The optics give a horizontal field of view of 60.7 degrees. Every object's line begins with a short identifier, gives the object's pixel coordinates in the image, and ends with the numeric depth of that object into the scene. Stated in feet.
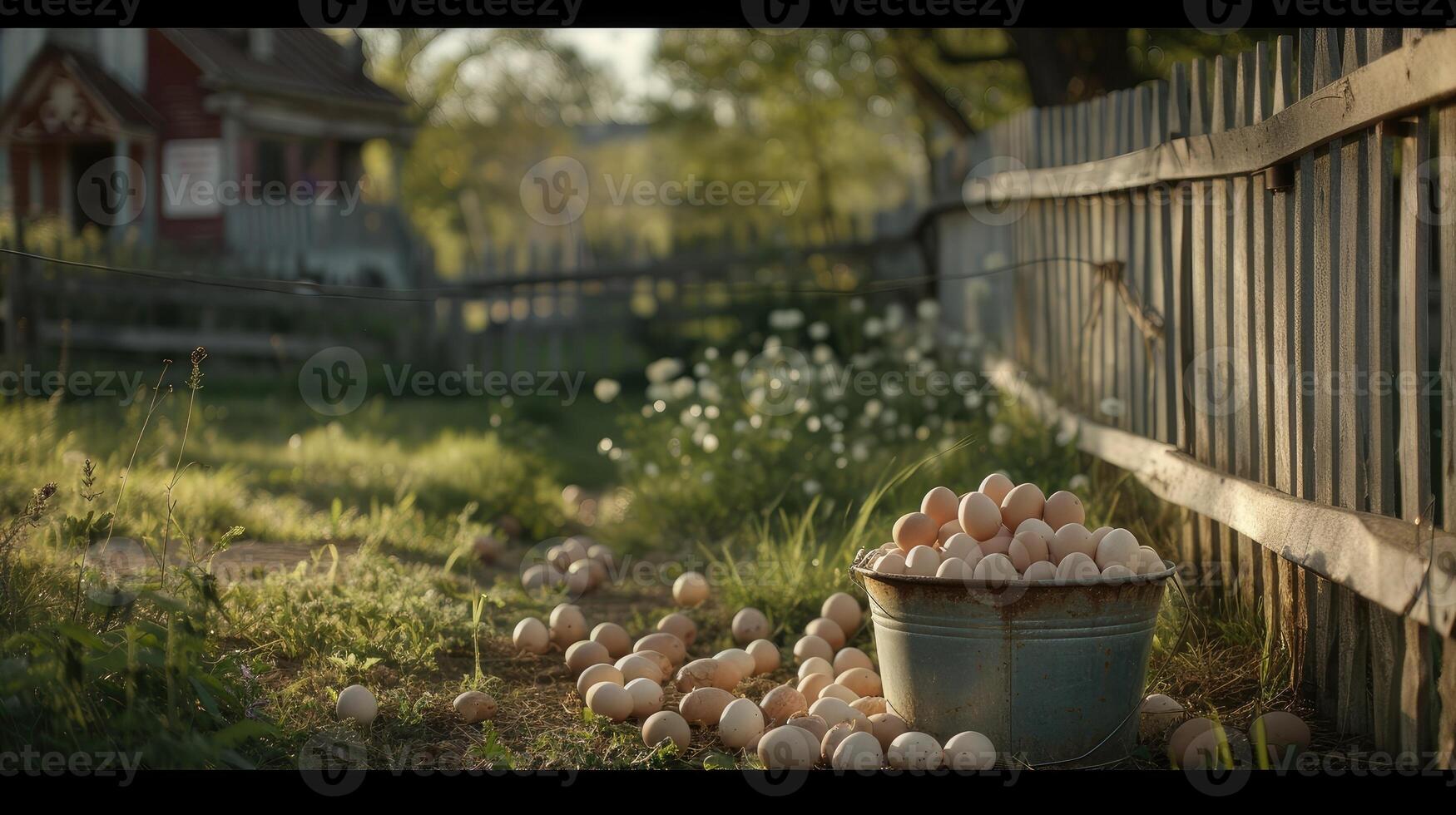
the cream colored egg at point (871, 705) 11.20
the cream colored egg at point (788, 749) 9.95
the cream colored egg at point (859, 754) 9.66
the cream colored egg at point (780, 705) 11.16
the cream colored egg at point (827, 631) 13.55
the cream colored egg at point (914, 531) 11.04
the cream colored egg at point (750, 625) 14.19
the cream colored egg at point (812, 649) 13.14
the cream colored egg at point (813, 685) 11.94
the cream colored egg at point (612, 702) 11.50
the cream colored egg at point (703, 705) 11.39
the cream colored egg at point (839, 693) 11.61
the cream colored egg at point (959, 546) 10.45
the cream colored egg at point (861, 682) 12.01
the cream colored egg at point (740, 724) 10.82
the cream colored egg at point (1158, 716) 10.97
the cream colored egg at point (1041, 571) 10.07
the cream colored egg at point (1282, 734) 9.93
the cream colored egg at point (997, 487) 11.40
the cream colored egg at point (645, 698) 11.64
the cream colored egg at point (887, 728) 10.47
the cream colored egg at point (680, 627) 14.19
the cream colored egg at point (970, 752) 9.78
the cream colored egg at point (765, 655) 13.16
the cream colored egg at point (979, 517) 10.70
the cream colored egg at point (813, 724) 10.47
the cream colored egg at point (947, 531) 11.23
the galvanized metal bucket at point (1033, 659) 10.01
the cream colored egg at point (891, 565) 10.76
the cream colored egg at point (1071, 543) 10.44
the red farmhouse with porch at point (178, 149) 55.62
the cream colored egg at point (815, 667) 12.42
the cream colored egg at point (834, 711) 10.87
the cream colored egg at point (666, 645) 13.16
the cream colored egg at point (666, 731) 10.77
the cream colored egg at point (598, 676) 12.09
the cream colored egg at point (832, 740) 10.09
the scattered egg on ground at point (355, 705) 11.06
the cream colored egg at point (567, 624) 13.83
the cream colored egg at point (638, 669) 12.26
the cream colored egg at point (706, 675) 12.16
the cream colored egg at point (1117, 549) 10.27
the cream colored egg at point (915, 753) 9.77
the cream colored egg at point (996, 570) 9.98
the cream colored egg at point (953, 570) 10.09
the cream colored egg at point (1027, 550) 10.31
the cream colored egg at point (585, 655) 12.89
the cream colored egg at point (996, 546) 10.57
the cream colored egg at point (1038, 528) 10.58
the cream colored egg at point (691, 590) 15.58
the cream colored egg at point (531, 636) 13.78
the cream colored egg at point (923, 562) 10.44
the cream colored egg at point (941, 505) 11.31
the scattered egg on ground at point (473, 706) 11.55
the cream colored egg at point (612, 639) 13.52
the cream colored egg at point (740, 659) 12.42
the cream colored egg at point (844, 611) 13.98
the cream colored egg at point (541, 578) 16.46
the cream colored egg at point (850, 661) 12.75
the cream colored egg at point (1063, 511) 11.00
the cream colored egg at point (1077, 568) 10.11
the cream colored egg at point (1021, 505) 10.98
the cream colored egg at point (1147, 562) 10.30
